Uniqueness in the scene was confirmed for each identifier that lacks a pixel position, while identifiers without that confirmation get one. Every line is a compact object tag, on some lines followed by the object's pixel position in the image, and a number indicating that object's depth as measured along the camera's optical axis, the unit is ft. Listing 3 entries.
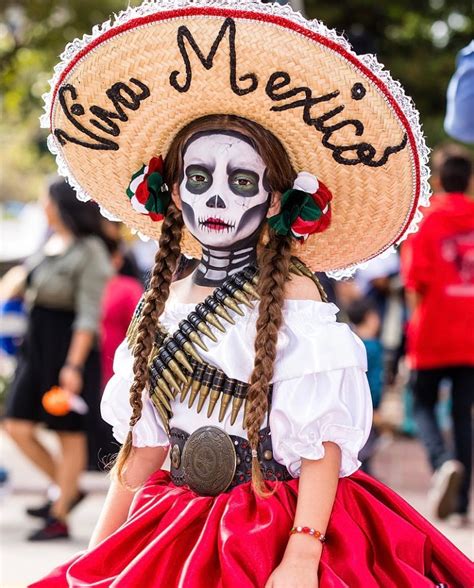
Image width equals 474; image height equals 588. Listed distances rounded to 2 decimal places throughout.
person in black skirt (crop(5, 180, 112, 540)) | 40.86
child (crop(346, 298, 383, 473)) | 44.27
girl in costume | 18.45
